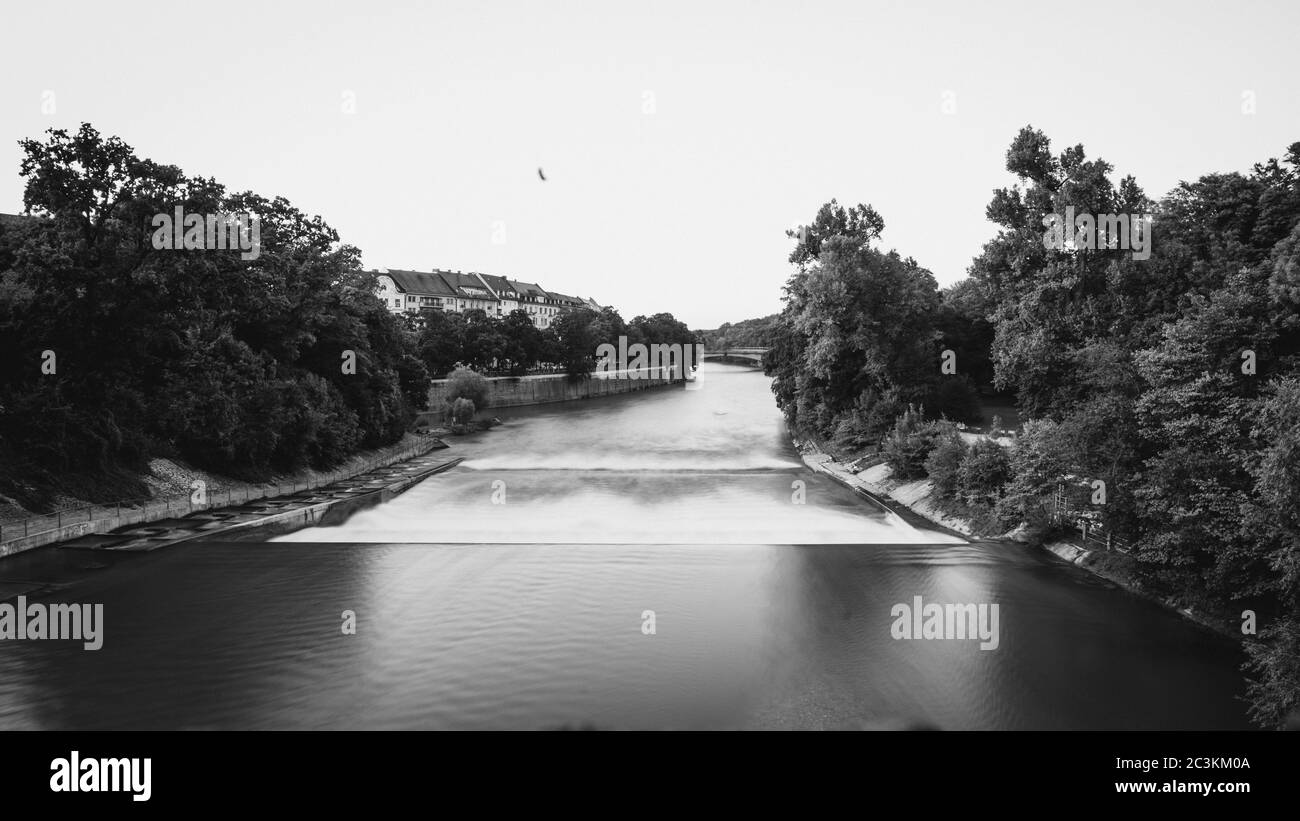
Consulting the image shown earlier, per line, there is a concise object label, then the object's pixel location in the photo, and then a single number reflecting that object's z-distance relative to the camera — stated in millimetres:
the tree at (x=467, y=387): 85750
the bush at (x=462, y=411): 81750
